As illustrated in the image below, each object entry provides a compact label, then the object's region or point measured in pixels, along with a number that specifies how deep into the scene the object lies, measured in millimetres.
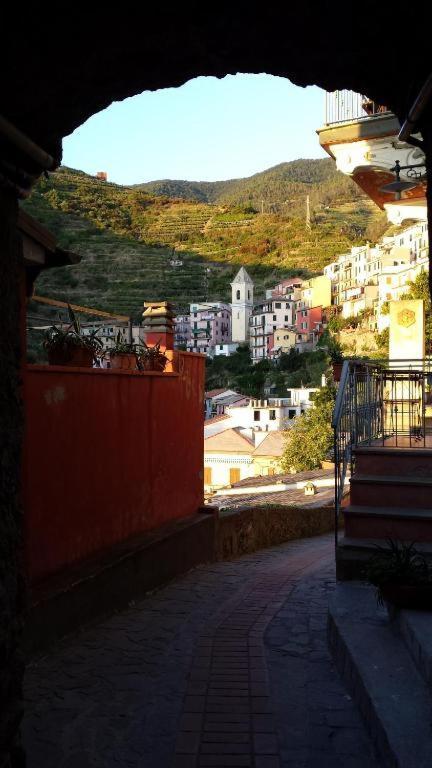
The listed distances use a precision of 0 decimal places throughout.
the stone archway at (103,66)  2566
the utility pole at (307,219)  97244
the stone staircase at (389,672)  2693
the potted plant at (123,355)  6656
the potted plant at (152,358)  7157
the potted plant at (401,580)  3670
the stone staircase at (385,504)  5074
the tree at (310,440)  29141
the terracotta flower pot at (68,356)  5500
